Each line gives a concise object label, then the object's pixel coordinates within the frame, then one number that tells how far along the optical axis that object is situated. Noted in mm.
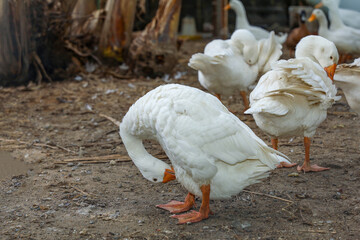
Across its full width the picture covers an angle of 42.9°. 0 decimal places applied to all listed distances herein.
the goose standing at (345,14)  9266
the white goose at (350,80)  4258
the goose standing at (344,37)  8547
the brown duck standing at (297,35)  9750
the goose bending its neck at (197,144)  3029
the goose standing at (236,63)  5656
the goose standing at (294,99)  3867
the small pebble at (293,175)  4156
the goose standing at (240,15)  10024
